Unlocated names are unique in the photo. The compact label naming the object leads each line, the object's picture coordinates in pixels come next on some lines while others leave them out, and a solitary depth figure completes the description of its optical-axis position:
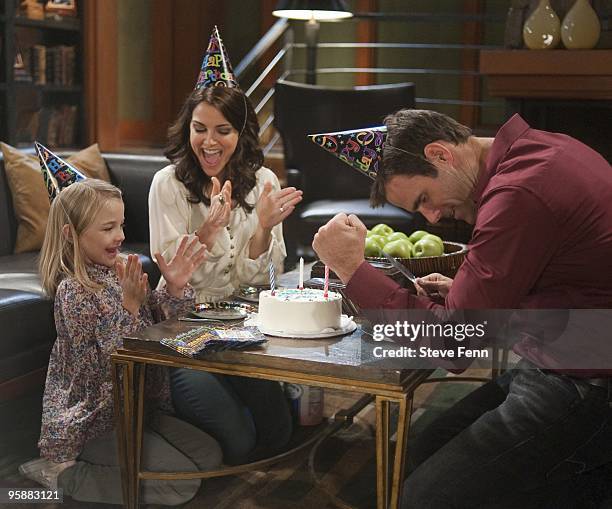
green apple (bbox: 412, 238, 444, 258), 2.30
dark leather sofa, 2.51
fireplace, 4.04
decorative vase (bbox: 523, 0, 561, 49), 4.15
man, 1.58
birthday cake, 1.83
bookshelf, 4.93
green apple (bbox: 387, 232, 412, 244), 2.34
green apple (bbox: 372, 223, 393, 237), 2.40
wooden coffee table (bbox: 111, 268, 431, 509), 1.67
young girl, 2.09
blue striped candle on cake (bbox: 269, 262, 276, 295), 1.90
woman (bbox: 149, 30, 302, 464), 2.32
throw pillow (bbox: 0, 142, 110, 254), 3.23
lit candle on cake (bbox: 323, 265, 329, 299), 1.87
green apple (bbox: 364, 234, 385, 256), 2.28
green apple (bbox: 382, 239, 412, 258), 2.24
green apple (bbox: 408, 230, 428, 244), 2.39
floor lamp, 4.93
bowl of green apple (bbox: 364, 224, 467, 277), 2.23
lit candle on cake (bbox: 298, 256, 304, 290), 1.91
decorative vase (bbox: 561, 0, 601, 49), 4.07
